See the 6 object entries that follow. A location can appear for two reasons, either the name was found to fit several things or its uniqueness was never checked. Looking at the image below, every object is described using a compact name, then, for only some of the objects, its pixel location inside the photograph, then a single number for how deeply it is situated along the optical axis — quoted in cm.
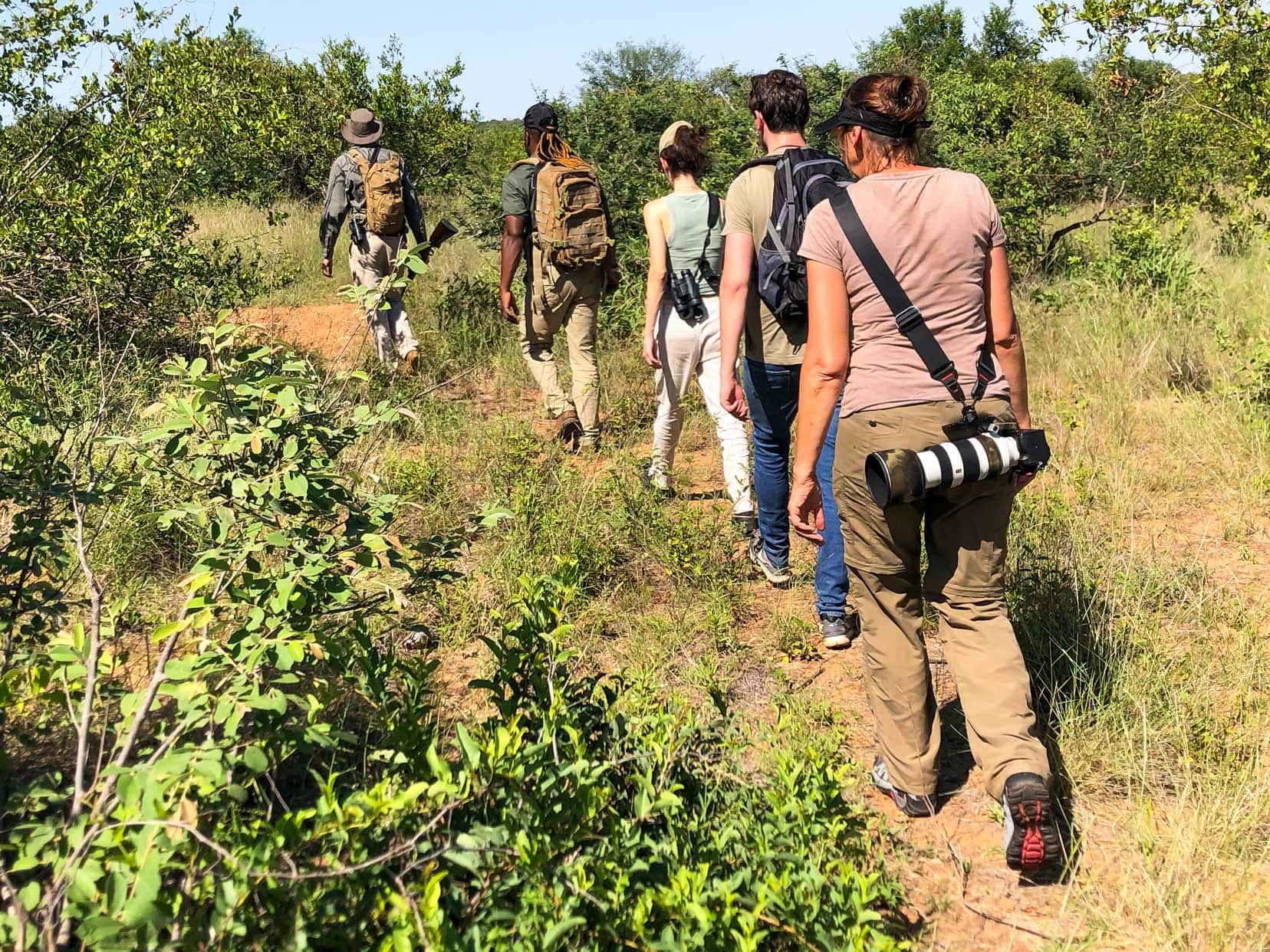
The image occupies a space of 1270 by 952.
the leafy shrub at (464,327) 730
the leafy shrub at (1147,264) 734
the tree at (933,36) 1839
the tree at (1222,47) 474
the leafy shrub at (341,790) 170
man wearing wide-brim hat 640
